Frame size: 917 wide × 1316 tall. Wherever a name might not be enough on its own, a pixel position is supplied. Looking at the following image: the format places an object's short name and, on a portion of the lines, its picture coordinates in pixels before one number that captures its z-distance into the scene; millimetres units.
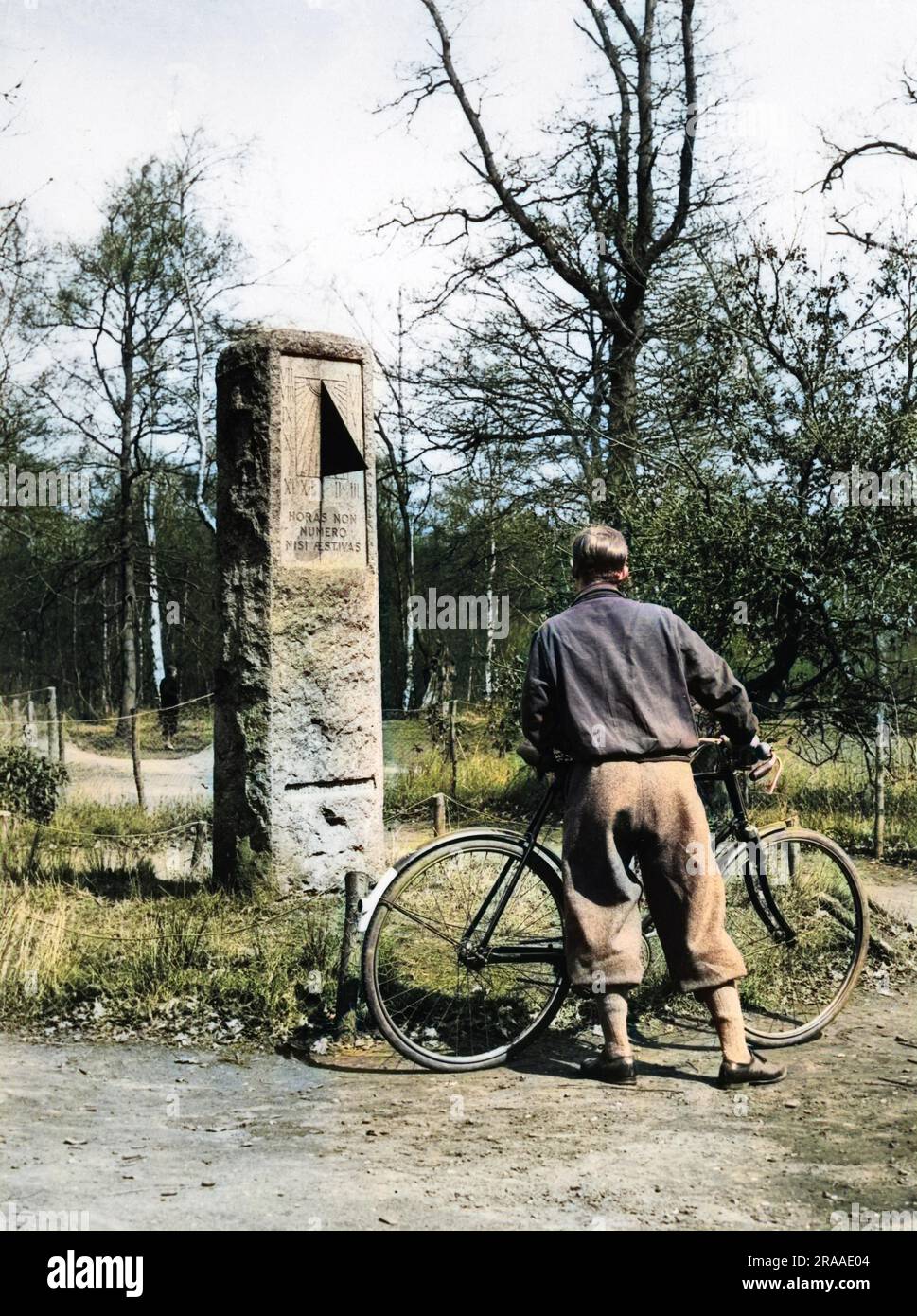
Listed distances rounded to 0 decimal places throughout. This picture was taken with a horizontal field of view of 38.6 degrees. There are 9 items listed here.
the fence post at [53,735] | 14237
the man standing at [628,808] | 4574
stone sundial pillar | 6996
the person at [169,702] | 22812
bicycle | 4809
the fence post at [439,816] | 7732
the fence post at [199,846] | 8379
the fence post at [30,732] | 13502
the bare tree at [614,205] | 17000
